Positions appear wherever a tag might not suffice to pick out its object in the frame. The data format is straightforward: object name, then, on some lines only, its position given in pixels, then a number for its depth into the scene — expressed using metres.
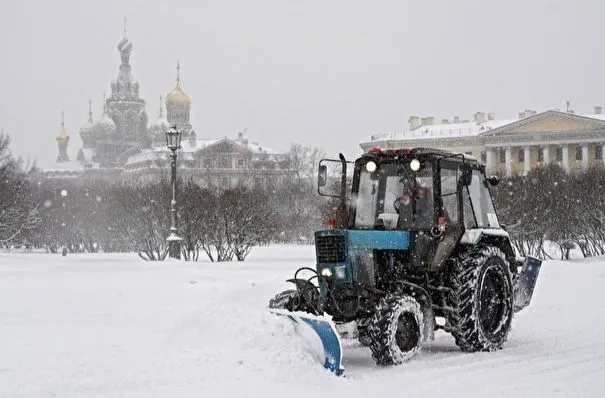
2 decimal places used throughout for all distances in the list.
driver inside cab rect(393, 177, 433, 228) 11.67
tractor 10.80
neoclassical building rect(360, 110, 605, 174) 90.88
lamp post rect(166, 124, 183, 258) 26.44
